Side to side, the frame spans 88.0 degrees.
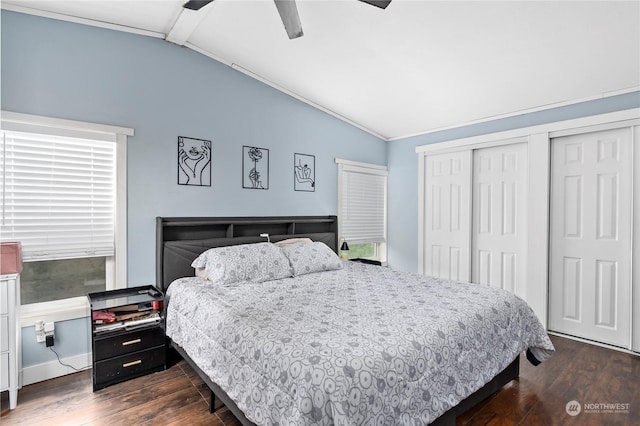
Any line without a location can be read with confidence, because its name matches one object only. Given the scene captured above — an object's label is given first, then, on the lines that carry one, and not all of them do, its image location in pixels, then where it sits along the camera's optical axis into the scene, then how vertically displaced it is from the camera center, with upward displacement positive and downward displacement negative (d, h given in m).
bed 1.34 -0.65
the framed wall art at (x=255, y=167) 3.55 +0.48
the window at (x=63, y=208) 2.43 +0.02
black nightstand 2.40 -0.95
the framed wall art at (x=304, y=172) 3.97 +0.48
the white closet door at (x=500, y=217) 3.70 -0.05
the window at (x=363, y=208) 4.48 +0.05
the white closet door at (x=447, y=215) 4.12 -0.04
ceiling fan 1.97 +1.24
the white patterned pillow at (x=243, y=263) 2.72 -0.45
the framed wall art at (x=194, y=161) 3.13 +0.47
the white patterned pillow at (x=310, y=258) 3.12 -0.46
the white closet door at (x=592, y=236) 3.06 -0.22
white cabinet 2.11 -0.83
